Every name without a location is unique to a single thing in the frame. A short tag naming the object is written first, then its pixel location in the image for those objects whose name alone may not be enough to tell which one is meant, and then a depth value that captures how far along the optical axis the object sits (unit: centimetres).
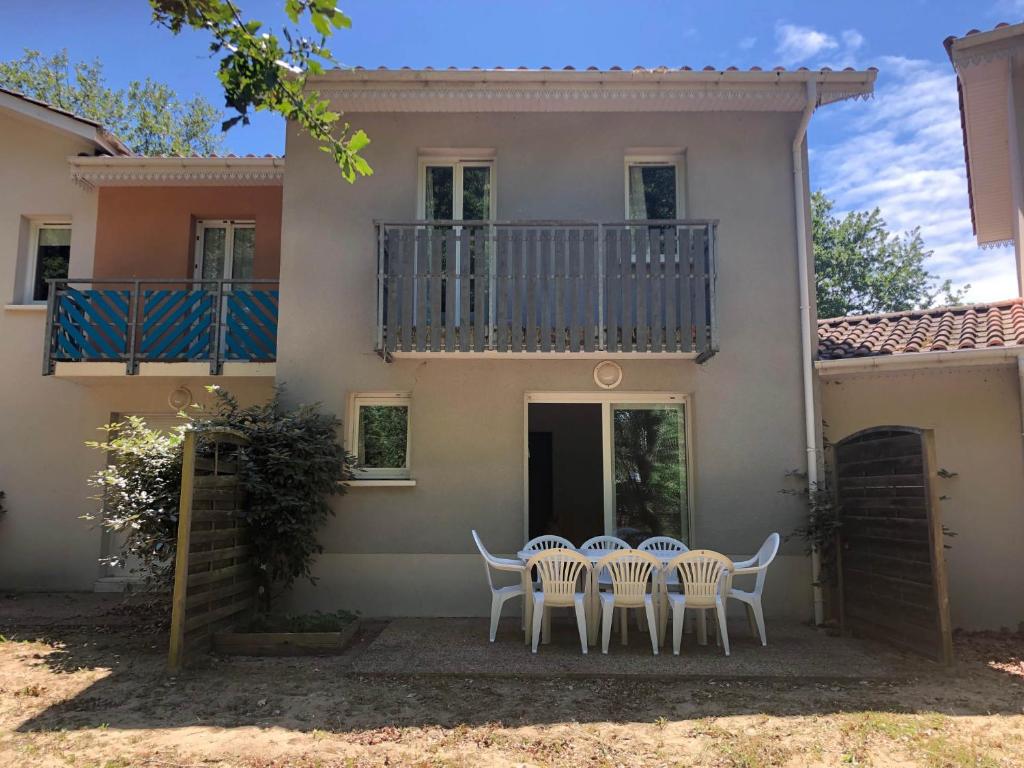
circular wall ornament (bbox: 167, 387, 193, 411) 991
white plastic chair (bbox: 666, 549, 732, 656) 629
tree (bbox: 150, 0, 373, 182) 417
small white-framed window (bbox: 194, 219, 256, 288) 1063
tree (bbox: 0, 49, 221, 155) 2233
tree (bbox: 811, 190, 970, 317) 3141
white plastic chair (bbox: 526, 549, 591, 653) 633
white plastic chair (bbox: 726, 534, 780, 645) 661
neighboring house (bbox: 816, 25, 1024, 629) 764
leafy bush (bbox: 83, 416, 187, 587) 643
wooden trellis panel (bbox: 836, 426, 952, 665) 599
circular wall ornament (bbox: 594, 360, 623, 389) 834
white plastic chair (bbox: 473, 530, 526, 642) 666
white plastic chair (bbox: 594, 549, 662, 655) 630
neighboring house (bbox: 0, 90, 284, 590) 927
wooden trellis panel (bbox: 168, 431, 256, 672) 584
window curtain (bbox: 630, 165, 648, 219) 884
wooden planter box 643
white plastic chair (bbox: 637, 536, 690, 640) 693
